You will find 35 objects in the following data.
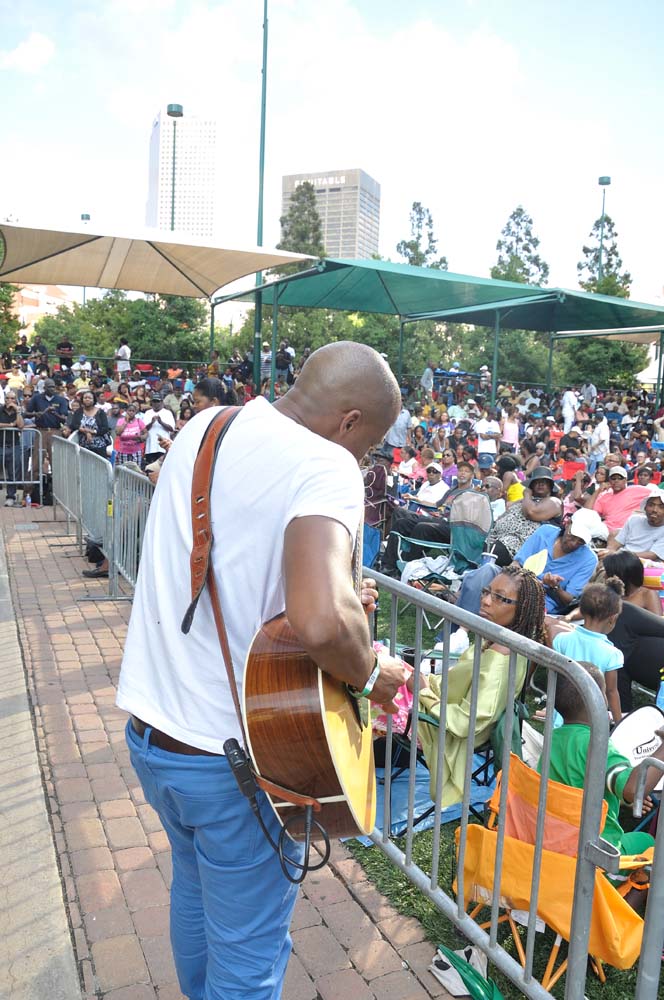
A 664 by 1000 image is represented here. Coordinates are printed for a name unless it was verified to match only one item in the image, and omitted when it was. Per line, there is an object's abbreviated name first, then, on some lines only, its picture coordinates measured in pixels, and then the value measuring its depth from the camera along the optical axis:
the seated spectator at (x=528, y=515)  7.71
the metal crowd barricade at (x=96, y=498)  7.19
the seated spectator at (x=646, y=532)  7.57
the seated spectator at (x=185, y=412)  14.07
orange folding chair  2.52
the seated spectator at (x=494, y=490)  9.26
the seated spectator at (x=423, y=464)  12.12
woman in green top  3.24
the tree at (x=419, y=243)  72.88
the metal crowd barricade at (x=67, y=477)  8.77
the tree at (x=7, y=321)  38.31
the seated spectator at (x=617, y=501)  9.28
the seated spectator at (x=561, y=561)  6.46
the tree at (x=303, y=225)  59.34
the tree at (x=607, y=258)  64.02
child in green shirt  3.00
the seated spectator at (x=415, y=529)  8.38
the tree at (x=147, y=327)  35.56
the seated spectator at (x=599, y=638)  4.19
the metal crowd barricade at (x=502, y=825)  2.08
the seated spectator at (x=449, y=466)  11.92
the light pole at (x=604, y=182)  34.06
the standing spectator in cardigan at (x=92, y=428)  11.51
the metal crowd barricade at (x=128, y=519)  6.10
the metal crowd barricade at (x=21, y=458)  12.19
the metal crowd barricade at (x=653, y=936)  2.04
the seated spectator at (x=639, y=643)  4.81
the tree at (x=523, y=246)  75.62
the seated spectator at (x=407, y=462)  13.60
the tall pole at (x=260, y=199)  16.86
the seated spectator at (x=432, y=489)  10.72
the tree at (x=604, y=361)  37.47
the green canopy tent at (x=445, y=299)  17.23
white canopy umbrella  11.45
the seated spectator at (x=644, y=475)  10.27
